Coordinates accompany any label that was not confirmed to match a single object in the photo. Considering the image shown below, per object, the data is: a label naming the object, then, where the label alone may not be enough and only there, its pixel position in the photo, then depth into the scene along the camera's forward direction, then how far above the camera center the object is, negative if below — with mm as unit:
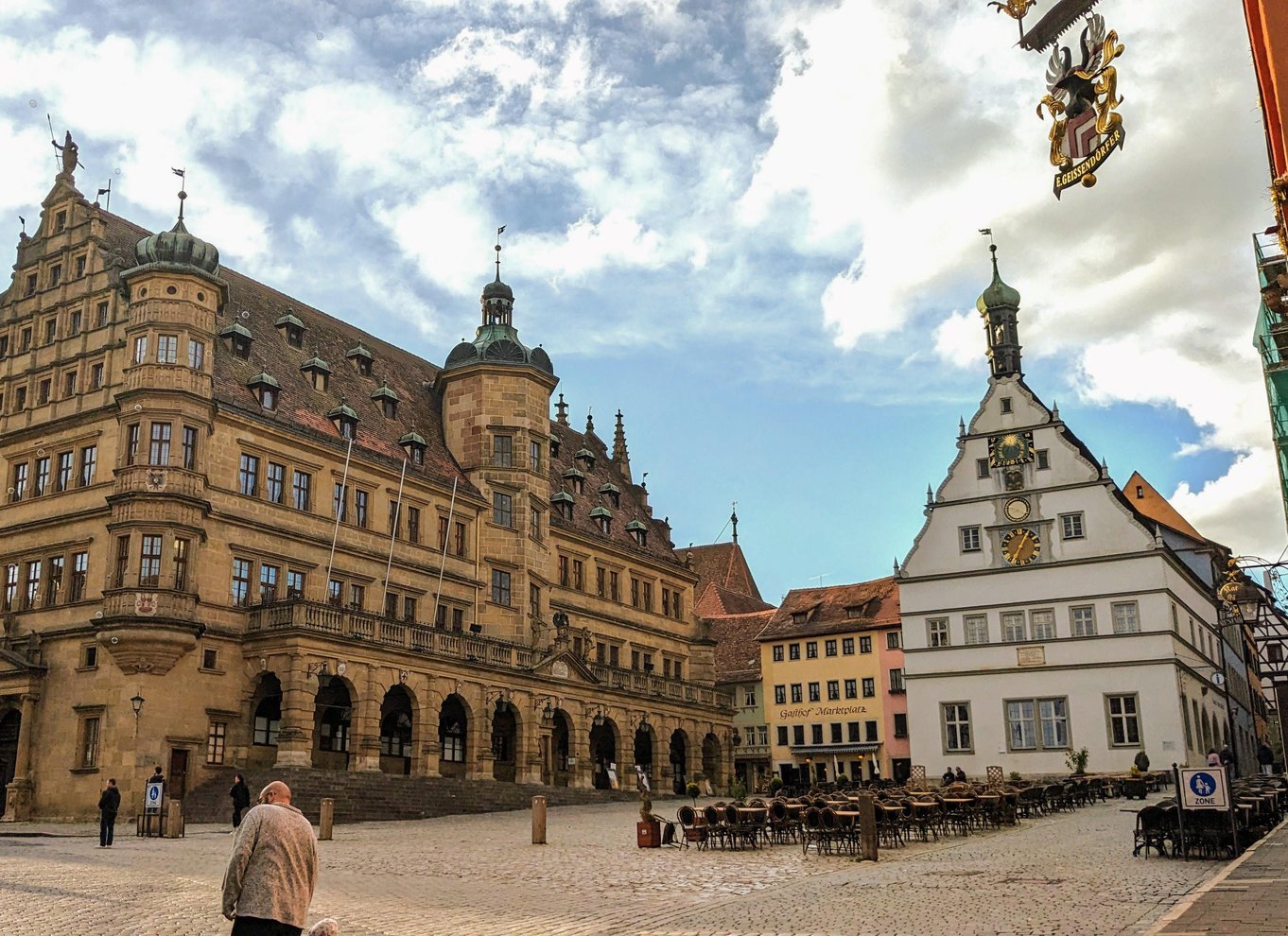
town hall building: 40500 +8681
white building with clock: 52500 +6817
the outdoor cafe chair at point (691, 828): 25547 -849
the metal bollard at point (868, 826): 22359 -760
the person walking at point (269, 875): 9164 -596
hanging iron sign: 12359 +6522
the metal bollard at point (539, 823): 27641 -750
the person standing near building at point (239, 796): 33344 -112
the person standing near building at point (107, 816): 27609 -466
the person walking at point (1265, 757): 48719 +703
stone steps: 38031 -193
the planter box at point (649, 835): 26094 -984
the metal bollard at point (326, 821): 29359 -687
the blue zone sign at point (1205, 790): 19719 -205
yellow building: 72938 +5561
